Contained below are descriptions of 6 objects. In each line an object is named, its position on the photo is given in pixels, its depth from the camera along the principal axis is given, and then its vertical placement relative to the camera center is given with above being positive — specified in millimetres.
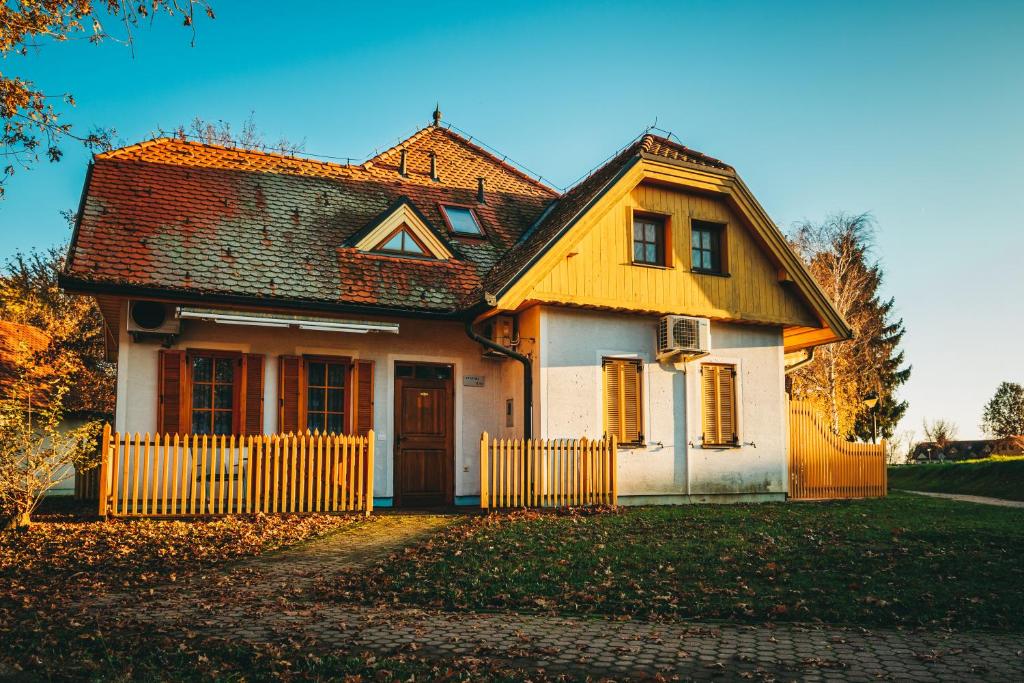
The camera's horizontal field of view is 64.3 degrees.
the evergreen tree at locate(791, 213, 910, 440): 32719 +3014
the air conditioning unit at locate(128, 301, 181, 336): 12906 +1592
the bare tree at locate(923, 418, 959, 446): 46031 -953
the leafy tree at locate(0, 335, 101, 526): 10766 -494
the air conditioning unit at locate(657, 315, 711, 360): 14227 +1396
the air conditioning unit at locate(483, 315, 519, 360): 14555 +1537
